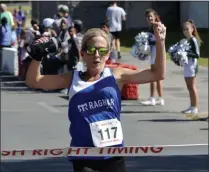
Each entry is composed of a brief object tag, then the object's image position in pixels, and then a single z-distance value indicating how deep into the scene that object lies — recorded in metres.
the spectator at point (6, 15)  24.46
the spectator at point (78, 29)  18.38
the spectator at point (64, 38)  18.38
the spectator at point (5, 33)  23.41
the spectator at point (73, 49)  18.17
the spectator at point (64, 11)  22.69
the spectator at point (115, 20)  25.03
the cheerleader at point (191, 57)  14.14
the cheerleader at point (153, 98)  15.74
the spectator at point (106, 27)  18.73
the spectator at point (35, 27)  20.67
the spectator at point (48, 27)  19.77
